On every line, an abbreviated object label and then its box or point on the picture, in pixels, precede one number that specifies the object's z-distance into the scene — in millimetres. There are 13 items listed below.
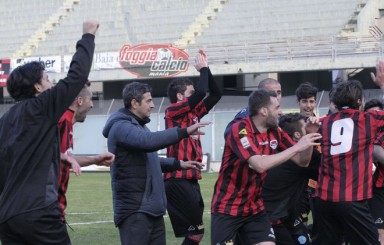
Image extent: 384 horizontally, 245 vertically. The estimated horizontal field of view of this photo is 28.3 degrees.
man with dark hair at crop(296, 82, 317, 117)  9711
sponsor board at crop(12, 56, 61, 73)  33375
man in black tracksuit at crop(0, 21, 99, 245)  4836
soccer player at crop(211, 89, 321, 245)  6754
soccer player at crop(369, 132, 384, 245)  7840
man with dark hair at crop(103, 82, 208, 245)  6766
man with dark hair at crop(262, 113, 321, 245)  7852
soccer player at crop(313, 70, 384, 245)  6906
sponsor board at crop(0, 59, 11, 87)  34062
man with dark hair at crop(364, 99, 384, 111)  8664
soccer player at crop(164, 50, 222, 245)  9367
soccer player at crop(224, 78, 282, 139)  8636
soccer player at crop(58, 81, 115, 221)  5719
